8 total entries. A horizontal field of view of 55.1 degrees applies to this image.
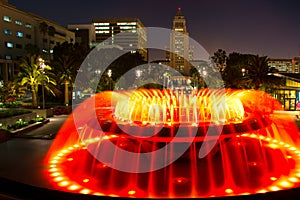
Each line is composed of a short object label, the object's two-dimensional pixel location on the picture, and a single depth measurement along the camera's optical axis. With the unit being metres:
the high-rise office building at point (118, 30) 178.38
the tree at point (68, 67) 35.44
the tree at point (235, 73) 38.41
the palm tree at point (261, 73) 33.12
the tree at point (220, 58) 62.59
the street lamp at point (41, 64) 27.83
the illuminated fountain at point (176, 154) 9.23
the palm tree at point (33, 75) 28.80
